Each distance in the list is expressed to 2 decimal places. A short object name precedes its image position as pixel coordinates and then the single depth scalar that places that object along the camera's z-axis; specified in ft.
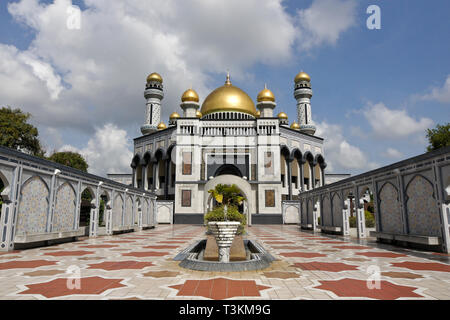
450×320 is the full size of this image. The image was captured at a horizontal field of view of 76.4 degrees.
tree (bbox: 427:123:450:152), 77.46
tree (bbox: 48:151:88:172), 93.45
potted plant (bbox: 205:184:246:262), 19.43
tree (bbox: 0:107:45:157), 71.05
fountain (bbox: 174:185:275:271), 18.16
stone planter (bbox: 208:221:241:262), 19.33
